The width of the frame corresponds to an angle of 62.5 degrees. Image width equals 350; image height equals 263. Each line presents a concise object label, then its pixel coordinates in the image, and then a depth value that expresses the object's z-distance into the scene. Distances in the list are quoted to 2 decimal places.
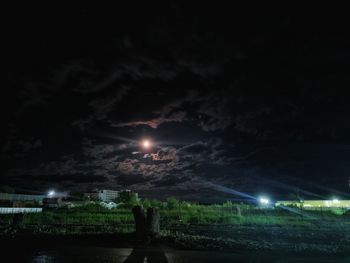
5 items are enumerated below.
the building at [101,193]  177.43
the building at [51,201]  68.28
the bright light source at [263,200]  75.56
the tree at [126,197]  58.66
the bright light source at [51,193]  113.56
